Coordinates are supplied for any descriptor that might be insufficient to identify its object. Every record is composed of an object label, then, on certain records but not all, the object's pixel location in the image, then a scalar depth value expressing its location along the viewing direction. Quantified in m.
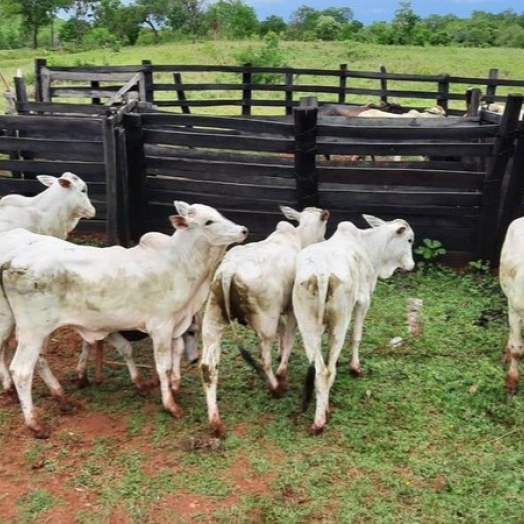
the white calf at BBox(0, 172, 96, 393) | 6.49
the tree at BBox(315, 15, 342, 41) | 44.38
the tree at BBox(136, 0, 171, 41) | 54.97
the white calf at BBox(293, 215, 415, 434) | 4.93
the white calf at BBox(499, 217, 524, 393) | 5.40
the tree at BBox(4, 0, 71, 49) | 49.75
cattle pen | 7.79
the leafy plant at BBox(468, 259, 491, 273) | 7.97
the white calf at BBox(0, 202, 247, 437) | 4.91
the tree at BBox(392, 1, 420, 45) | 37.06
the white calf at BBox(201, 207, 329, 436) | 5.02
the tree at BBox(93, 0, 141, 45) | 52.44
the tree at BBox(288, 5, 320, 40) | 47.68
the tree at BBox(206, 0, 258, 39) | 47.19
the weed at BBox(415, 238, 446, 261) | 8.04
